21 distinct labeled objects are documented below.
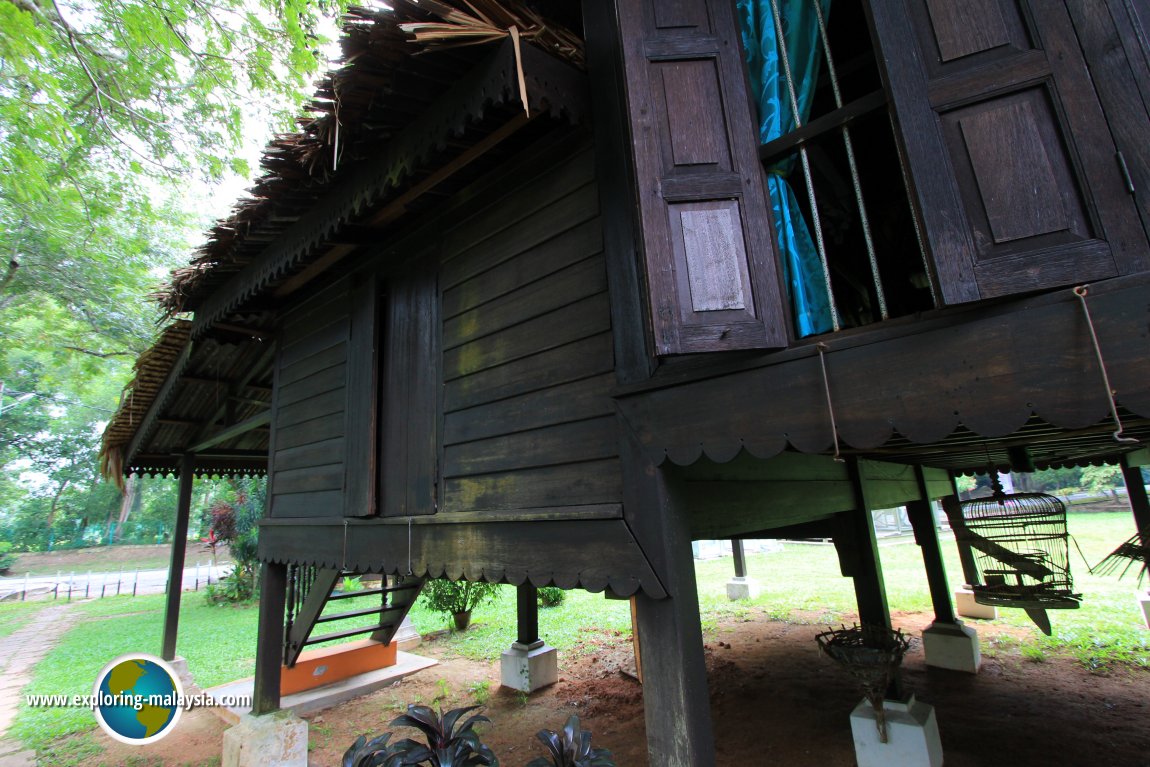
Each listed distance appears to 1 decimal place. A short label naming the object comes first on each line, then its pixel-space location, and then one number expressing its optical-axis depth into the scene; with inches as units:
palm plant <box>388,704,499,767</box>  94.0
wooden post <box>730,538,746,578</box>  451.5
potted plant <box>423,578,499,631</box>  410.0
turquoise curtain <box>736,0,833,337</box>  88.4
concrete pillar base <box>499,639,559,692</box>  265.3
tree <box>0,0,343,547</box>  220.7
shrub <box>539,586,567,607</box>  468.8
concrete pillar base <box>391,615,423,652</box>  372.2
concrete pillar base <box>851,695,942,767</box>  155.4
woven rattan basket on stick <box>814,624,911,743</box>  152.0
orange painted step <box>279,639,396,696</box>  265.4
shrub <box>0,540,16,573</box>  1081.8
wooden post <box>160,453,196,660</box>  315.3
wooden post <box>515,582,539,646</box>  274.5
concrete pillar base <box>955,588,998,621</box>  341.3
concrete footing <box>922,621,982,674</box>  254.8
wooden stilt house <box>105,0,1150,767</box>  62.0
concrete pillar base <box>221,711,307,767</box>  189.3
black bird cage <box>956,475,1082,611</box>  172.9
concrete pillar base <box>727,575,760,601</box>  452.8
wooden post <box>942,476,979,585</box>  205.1
